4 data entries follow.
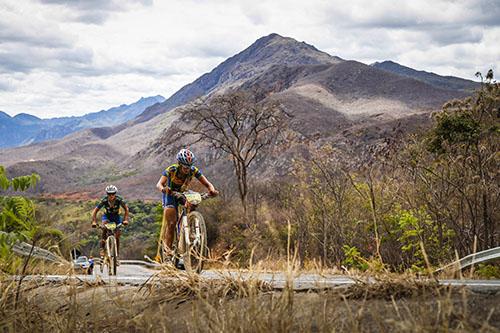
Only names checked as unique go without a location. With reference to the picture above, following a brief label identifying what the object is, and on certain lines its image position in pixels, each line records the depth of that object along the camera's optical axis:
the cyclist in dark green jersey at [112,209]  12.02
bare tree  42.16
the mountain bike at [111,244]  11.49
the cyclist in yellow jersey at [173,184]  9.03
